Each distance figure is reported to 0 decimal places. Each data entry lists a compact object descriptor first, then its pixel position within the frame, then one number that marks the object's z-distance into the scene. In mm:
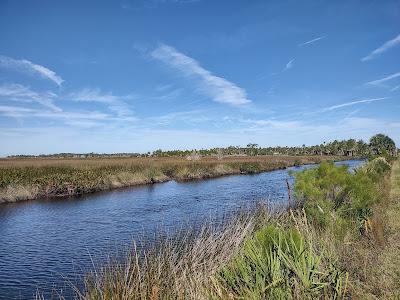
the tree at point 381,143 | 125625
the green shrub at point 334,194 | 13781
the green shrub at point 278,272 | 6102
